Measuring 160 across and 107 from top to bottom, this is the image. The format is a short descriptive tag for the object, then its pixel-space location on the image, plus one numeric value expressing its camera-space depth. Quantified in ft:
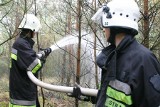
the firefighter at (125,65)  6.89
